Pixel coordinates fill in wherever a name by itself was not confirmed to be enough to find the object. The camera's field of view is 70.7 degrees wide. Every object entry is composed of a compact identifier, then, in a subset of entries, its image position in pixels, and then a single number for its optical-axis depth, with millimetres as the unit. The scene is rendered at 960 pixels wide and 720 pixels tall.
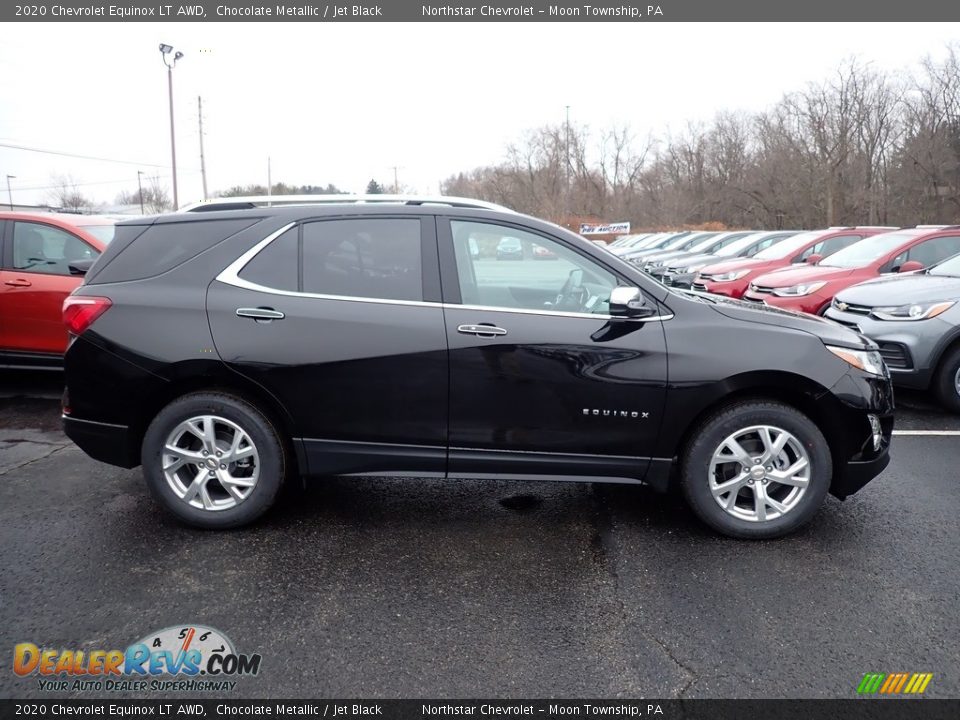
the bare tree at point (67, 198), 64500
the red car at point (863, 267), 8891
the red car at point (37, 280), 6543
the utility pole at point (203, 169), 46531
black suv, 3605
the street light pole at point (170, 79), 33612
